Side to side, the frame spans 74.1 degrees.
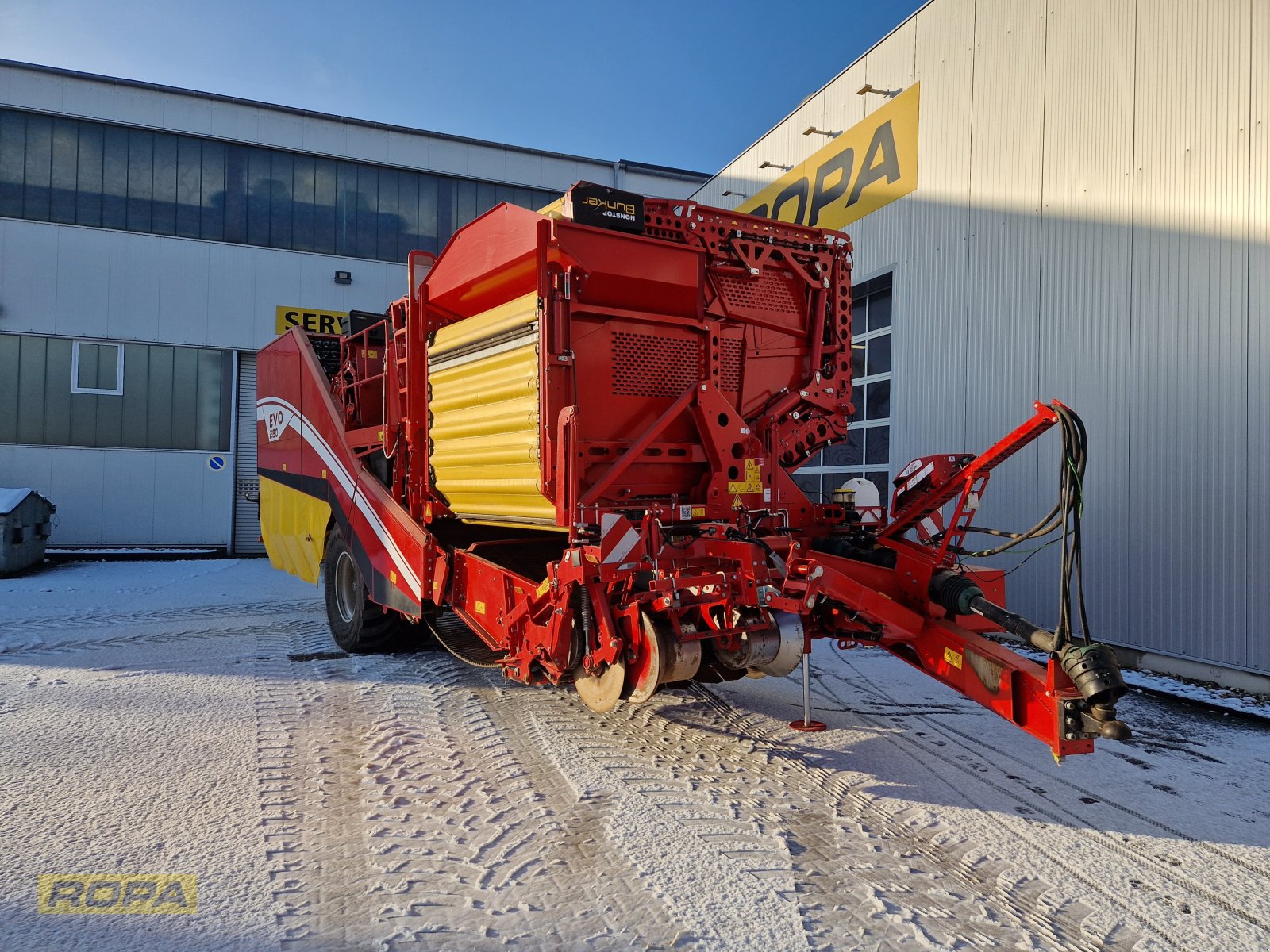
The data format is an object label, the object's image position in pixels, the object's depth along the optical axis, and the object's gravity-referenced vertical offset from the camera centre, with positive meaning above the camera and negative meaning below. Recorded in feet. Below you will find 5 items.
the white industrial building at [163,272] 47.62 +12.25
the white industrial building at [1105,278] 18.89 +5.72
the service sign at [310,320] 52.80 +9.95
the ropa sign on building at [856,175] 29.89 +12.25
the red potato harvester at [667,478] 12.78 +0.03
